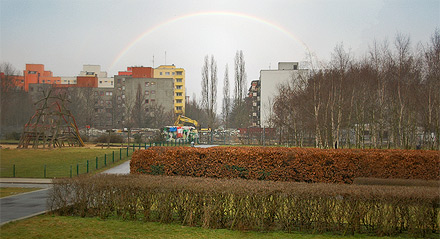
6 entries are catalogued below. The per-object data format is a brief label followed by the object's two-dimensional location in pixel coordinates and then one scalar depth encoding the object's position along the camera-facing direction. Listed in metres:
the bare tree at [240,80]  78.50
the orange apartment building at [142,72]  111.94
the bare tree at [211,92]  74.75
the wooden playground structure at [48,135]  40.25
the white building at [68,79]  137.90
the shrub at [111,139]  56.59
